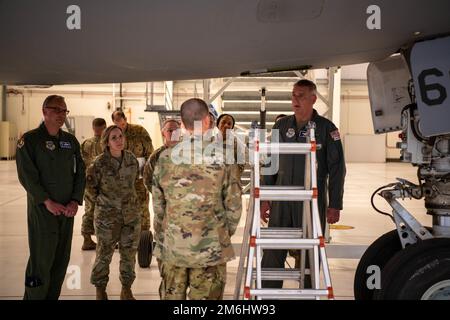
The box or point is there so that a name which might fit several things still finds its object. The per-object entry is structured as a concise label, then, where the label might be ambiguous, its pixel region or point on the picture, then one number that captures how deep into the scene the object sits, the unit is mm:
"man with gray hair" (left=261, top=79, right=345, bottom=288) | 5125
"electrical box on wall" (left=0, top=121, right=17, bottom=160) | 28984
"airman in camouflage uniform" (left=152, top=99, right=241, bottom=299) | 3654
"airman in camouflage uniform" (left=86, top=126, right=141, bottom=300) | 5398
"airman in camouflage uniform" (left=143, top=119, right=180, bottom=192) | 5734
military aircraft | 3990
